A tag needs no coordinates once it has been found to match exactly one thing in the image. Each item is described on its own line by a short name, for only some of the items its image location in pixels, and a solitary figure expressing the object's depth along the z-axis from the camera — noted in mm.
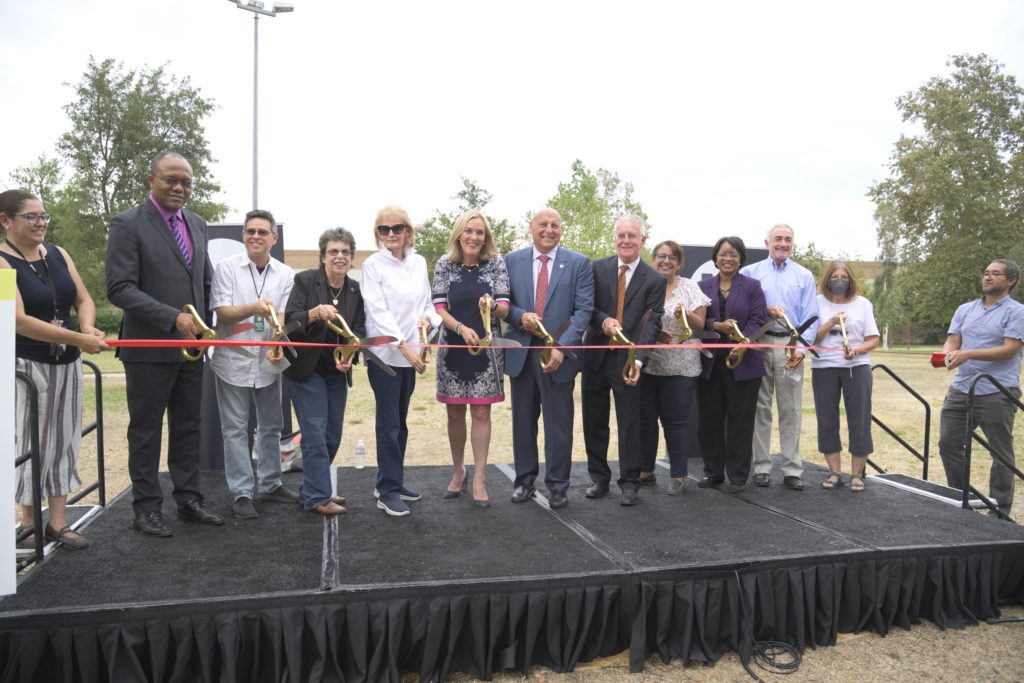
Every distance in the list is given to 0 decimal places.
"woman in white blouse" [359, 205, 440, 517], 3873
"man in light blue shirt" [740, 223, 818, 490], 4855
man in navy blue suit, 4145
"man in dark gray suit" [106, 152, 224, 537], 3305
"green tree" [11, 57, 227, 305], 24438
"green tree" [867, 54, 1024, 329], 23781
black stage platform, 2682
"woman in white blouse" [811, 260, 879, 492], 4766
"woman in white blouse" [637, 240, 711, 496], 4559
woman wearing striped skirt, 3125
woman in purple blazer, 4645
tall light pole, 13023
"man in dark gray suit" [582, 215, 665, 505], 4246
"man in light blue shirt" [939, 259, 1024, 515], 4500
